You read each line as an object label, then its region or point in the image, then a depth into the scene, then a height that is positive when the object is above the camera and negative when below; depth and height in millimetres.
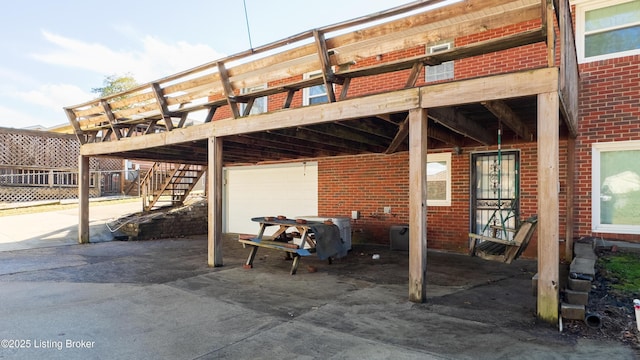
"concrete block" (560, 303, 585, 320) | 3662 -1261
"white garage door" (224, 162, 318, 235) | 11102 -367
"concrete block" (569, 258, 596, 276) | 4355 -1034
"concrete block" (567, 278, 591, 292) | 3988 -1094
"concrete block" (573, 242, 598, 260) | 5480 -1068
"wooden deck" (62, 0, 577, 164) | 4168 +1456
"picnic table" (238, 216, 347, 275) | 6453 -1086
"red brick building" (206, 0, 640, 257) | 6754 +527
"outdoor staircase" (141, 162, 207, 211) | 12773 -87
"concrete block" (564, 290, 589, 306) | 3791 -1162
